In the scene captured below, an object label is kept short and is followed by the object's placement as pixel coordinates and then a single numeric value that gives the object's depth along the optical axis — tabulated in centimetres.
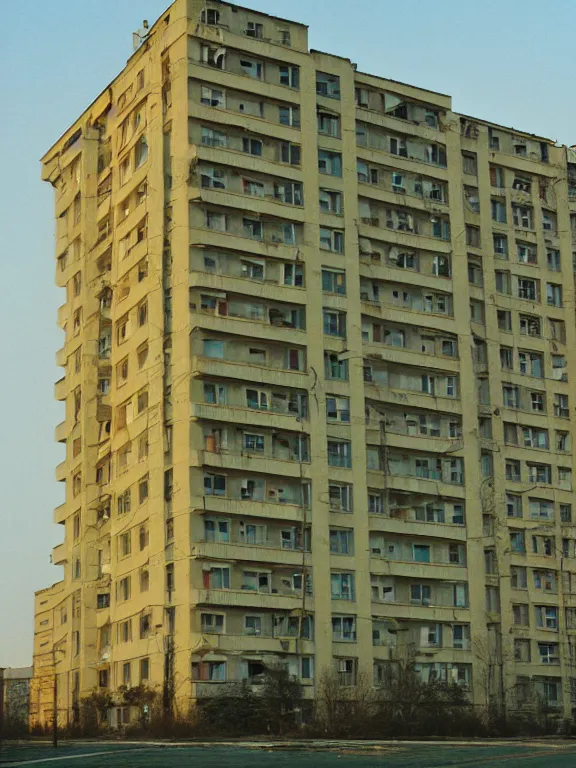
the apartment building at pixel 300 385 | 7731
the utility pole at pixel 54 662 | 8397
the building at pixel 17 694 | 10638
